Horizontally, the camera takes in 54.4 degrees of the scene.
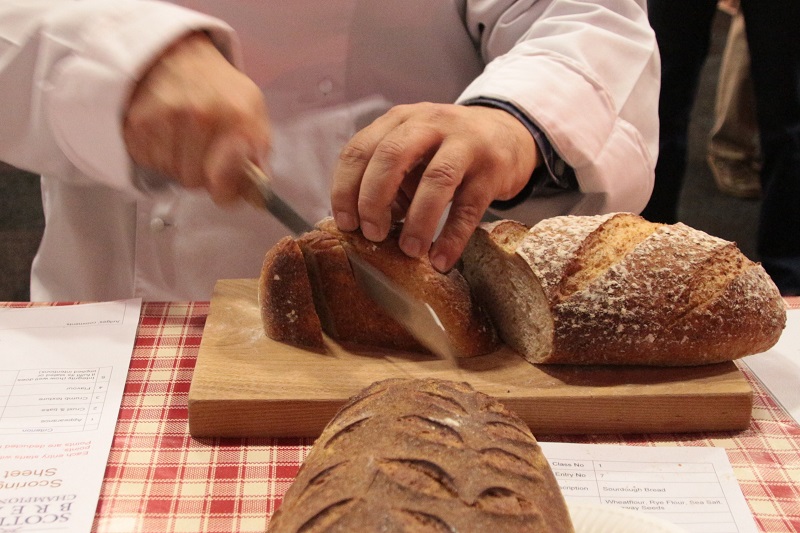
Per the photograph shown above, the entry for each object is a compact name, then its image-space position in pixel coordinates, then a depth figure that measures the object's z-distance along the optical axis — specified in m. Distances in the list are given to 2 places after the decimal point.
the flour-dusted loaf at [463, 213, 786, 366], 1.14
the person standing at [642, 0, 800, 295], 2.47
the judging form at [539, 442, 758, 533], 0.94
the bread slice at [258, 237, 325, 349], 1.20
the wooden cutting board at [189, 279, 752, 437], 1.07
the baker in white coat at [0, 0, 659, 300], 1.05
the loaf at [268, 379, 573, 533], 0.64
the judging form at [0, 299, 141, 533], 0.92
